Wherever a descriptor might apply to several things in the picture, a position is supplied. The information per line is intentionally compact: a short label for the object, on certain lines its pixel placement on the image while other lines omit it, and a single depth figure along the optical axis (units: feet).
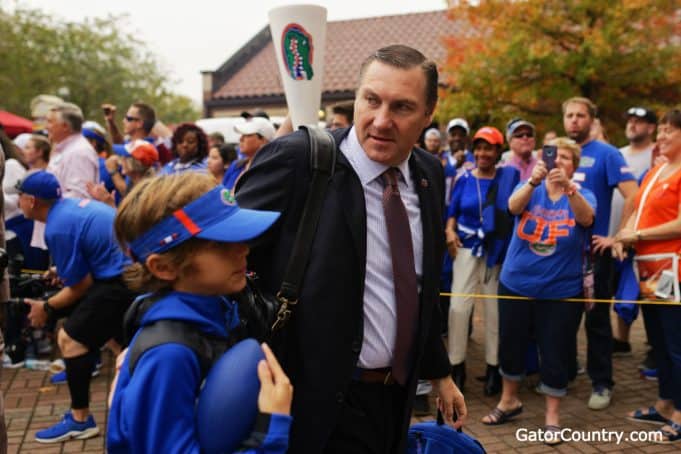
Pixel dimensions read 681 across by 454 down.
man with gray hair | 21.80
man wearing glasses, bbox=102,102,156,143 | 27.20
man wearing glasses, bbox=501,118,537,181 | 19.42
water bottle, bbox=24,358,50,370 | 21.13
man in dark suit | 7.04
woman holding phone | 15.34
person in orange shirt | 15.05
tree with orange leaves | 37.04
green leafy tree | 83.30
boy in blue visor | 4.85
